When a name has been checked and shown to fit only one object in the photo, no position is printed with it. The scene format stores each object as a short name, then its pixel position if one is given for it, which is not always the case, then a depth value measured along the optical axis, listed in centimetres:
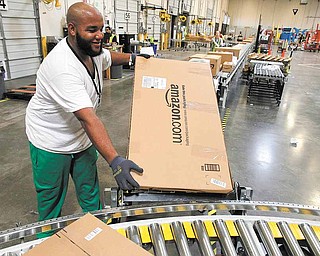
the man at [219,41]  1089
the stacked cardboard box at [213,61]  441
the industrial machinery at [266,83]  560
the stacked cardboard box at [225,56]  534
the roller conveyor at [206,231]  94
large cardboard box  124
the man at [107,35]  707
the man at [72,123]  116
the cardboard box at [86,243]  76
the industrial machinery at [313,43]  1983
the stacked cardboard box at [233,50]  641
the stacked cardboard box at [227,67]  491
